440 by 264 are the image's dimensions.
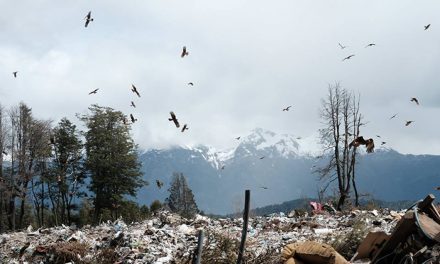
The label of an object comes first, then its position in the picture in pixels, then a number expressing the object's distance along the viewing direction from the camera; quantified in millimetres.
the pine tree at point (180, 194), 54494
